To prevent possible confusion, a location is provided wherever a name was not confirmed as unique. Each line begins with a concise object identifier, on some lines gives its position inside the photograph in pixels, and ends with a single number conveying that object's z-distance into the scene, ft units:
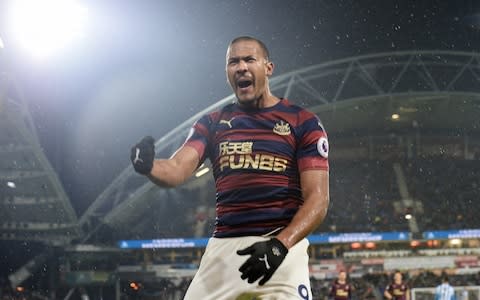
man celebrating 8.40
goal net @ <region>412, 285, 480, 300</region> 50.15
